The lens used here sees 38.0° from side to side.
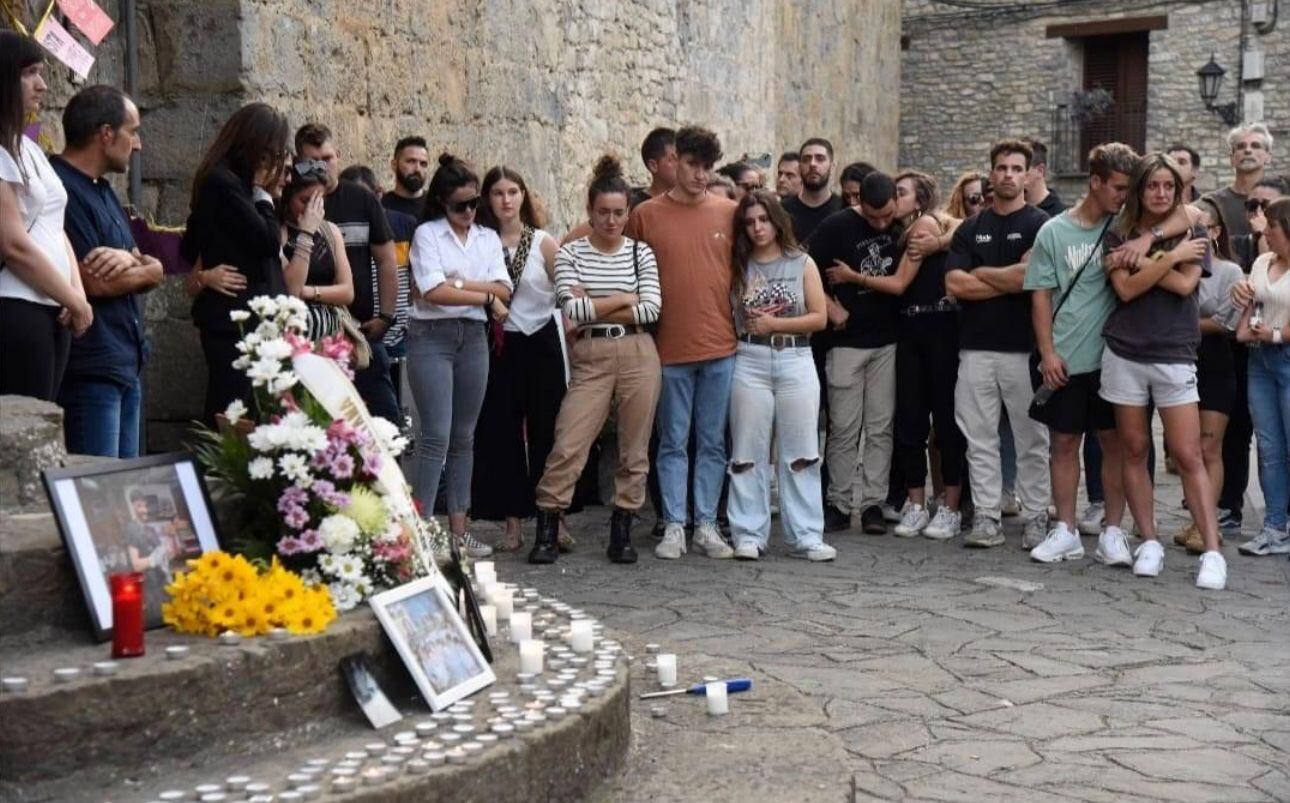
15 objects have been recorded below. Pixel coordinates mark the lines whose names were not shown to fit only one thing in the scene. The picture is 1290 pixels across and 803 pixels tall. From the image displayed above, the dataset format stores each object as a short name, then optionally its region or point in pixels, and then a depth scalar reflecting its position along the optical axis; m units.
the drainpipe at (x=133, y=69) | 8.62
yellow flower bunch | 4.03
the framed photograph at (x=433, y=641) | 4.22
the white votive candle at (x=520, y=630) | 4.93
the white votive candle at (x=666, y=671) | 5.14
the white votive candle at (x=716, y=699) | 4.86
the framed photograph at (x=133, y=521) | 3.97
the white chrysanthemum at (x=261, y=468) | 4.30
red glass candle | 3.81
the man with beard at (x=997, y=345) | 8.64
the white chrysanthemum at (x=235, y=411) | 4.50
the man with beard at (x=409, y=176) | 9.29
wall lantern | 24.17
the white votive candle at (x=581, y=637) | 4.87
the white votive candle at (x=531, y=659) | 4.59
